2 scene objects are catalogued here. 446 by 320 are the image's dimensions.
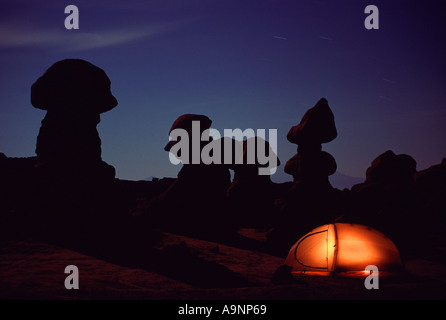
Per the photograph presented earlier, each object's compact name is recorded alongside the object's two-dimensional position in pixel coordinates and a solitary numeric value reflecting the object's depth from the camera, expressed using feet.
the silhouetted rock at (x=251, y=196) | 94.07
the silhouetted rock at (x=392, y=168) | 101.22
